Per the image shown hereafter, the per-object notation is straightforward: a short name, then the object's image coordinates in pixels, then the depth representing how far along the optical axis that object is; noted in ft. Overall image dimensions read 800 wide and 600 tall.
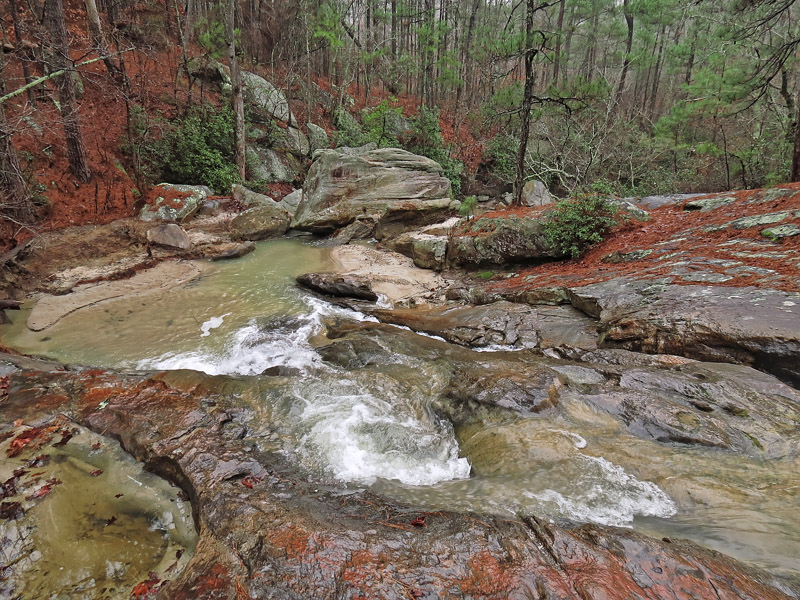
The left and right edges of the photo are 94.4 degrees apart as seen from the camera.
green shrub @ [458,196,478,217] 45.32
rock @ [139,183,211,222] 38.19
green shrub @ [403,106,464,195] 66.80
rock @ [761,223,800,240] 18.45
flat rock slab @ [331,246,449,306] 26.86
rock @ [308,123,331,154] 63.52
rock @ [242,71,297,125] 59.47
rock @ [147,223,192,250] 33.42
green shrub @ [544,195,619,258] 25.61
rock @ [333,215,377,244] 42.96
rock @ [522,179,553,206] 52.65
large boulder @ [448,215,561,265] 27.32
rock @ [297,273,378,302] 26.84
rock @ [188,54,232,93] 54.95
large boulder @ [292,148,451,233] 43.37
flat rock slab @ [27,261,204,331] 21.88
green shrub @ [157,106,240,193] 45.60
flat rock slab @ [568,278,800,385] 12.30
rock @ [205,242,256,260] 34.37
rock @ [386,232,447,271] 31.68
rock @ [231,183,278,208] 45.91
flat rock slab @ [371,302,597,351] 17.67
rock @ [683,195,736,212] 26.17
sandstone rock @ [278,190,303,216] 49.07
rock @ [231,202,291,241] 40.37
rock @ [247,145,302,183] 54.80
